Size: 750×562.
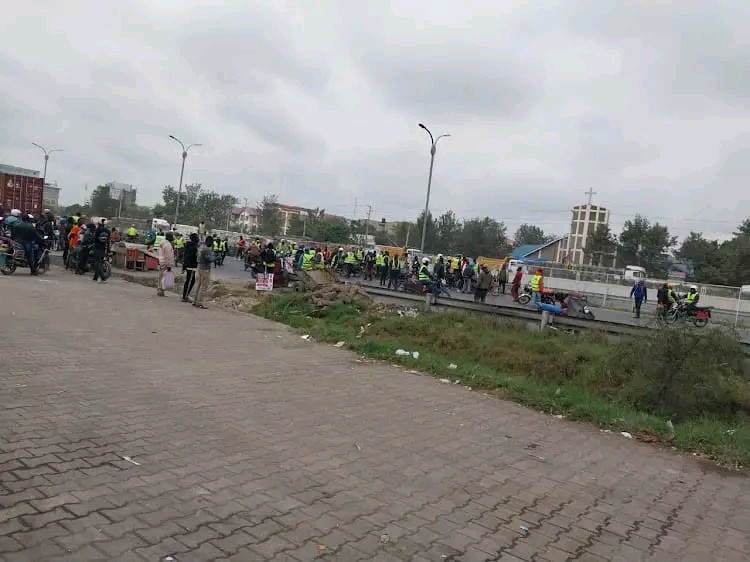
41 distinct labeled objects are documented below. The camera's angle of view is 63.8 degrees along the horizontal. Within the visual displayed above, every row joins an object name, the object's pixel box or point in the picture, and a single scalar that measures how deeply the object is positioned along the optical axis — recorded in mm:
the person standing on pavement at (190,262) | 14109
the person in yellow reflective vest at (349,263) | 32191
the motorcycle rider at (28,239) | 15805
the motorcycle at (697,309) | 21903
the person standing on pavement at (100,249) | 16672
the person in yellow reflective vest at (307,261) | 23809
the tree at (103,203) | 91438
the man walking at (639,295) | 25141
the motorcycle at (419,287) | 22172
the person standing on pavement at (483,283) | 19828
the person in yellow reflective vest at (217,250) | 30881
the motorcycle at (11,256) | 15922
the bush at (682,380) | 7754
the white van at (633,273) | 44022
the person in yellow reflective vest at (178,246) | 27109
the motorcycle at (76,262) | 18355
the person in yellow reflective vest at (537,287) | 21406
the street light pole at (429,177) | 33219
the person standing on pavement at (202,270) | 13633
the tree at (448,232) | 87688
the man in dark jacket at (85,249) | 17922
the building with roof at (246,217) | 122956
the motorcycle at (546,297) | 21250
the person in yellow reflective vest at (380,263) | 28750
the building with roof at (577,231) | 89500
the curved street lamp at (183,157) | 48344
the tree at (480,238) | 85500
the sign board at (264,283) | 16891
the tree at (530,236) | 121000
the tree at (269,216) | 94938
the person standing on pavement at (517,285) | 26172
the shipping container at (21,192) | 31594
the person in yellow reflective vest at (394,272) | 27684
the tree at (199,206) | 89625
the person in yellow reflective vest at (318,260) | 24988
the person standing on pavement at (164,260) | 14938
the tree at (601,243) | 70375
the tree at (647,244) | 67625
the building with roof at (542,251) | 88750
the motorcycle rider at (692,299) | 22547
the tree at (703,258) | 52500
